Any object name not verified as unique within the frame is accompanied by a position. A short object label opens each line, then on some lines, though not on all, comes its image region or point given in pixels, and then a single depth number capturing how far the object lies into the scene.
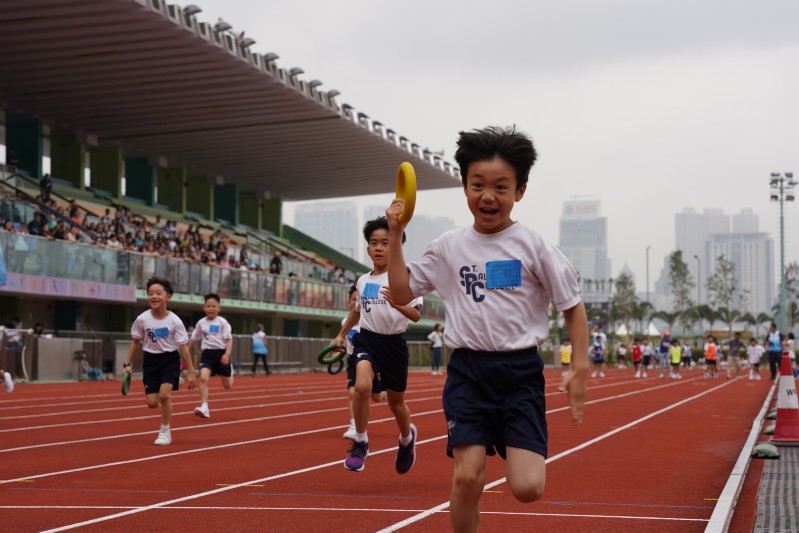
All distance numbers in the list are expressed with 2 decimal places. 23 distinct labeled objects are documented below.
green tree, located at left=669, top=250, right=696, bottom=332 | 100.44
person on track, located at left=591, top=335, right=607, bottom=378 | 41.95
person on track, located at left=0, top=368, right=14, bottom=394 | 18.26
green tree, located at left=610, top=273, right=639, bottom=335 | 112.94
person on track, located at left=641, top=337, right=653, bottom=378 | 44.84
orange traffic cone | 13.09
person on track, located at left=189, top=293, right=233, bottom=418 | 15.96
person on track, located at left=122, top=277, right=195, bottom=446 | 12.68
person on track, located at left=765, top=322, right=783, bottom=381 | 33.78
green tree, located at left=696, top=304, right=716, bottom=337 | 123.25
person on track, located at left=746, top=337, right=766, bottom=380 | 40.47
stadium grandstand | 33.97
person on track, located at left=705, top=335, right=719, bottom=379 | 42.53
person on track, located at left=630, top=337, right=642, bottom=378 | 44.91
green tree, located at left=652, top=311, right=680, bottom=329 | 122.95
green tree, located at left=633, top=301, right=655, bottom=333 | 115.12
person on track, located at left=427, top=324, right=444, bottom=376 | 44.97
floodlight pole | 56.19
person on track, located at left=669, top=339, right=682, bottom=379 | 42.94
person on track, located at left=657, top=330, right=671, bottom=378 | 44.44
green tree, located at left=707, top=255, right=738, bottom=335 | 97.21
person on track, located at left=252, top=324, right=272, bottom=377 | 39.03
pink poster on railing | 31.05
